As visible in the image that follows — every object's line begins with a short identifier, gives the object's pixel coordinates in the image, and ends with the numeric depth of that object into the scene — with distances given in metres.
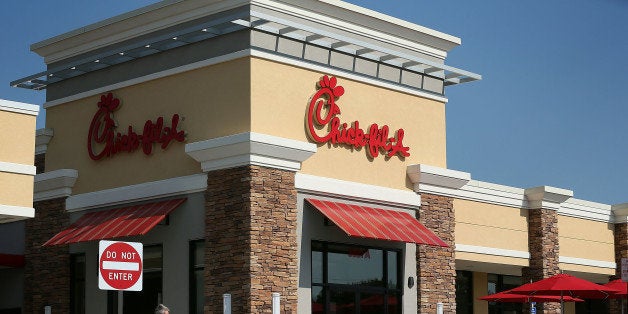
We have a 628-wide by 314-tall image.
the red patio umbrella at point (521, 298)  27.34
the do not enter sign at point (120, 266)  14.84
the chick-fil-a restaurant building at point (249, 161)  23.06
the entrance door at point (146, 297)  24.50
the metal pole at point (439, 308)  26.12
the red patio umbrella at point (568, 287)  24.67
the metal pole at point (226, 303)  22.16
